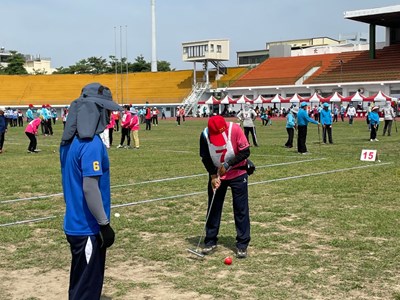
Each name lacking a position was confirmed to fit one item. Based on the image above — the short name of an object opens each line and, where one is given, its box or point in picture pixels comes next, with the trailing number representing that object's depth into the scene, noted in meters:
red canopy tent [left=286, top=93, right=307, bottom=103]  57.16
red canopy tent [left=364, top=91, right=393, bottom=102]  49.30
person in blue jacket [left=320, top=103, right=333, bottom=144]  23.69
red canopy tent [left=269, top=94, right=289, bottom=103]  59.41
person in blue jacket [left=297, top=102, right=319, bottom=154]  19.47
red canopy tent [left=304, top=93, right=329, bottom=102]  55.14
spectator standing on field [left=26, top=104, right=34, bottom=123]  32.02
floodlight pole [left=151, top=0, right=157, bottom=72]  79.44
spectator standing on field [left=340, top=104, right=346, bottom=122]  52.26
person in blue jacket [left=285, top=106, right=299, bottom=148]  21.89
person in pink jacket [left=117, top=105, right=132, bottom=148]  22.55
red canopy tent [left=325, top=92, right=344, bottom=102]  53.91
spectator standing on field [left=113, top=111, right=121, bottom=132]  30.03
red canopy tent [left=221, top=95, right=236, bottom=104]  61.72
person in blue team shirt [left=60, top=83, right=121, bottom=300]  3.96
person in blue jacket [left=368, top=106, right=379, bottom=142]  24.26
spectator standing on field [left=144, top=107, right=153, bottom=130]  40.06
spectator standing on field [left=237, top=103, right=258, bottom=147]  22.72
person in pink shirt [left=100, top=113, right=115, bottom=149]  21.90
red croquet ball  6.61
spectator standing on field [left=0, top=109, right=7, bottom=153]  21.58
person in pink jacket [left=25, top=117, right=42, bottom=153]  20.95
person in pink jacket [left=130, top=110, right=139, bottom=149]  22.48
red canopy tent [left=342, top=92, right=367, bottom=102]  52.31
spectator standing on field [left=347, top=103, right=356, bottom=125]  44.16
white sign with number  16.59
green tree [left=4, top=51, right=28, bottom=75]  104.09
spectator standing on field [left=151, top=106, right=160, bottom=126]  49.87
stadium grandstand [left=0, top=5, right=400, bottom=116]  60.47
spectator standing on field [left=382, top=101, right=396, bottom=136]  27.80
